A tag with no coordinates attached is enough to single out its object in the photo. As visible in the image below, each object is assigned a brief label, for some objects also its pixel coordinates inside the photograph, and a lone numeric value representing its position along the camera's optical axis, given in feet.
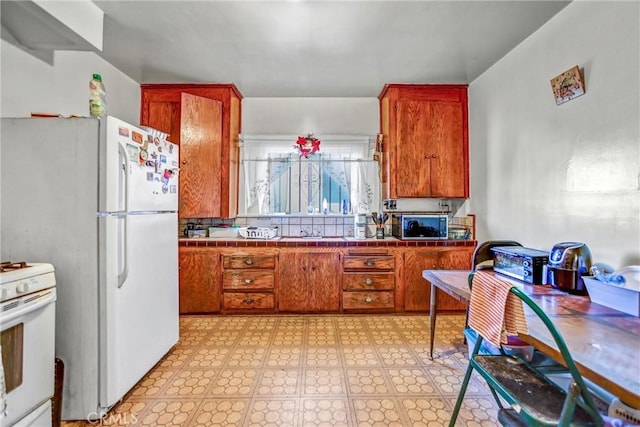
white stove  3.88
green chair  2.93
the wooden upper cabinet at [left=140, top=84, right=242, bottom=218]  9.66
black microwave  10.06
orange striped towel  3.52
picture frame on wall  5.88
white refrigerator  5.04
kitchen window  11.39
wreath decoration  11.03
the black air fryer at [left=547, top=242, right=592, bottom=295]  4.84
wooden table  2.55
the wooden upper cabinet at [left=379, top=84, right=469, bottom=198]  10.34
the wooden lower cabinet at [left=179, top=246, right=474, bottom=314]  9.77
